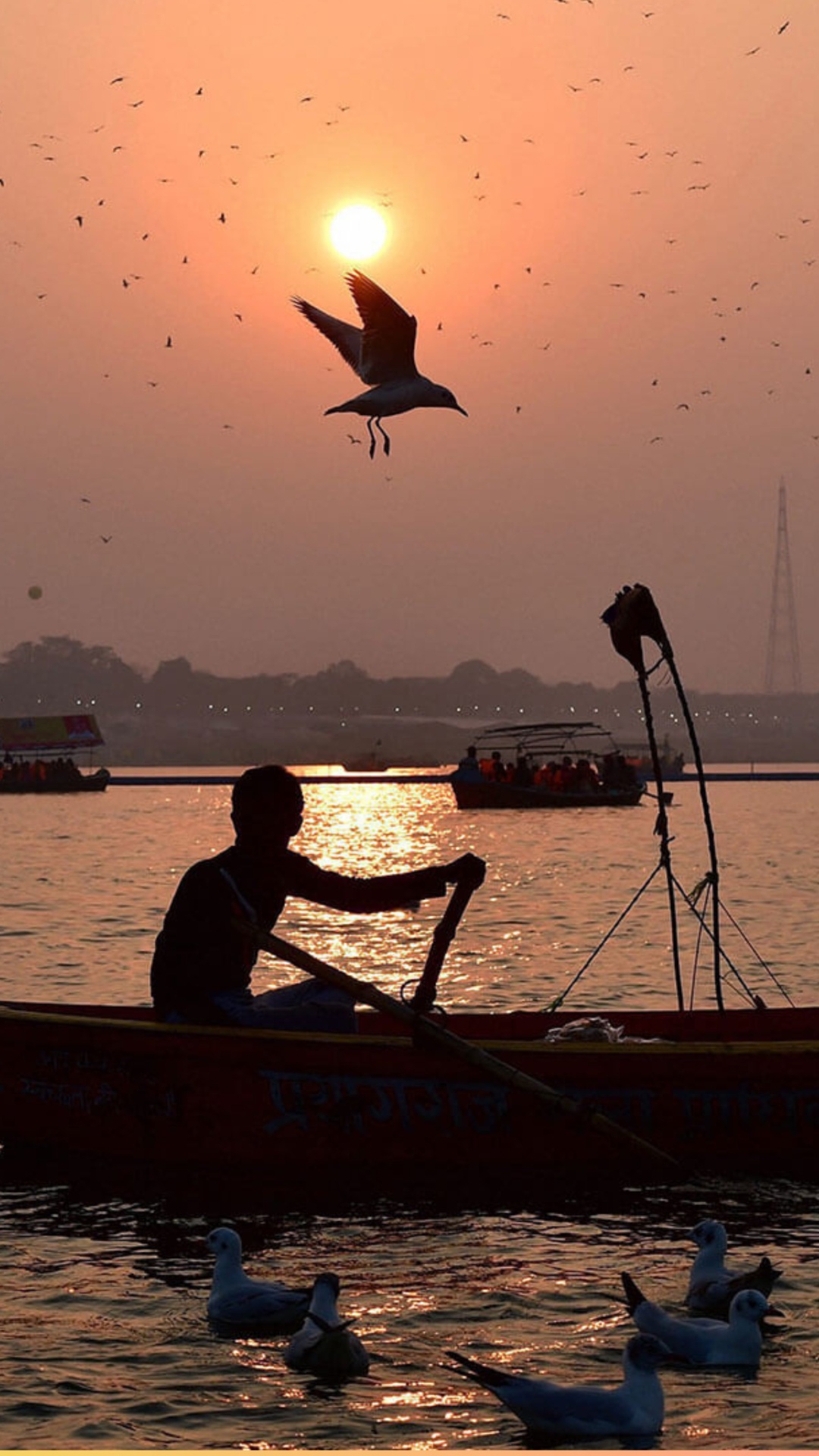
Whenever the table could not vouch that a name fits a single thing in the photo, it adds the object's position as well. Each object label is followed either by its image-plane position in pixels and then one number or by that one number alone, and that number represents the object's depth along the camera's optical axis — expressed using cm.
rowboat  1141
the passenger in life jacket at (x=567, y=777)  9462
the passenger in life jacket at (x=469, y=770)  8975
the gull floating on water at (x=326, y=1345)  819
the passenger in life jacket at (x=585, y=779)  9412
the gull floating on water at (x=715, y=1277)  903
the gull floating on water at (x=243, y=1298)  877
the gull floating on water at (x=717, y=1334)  840
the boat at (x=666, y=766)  14350
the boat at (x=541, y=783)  9181
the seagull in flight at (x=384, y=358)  1866
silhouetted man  1035
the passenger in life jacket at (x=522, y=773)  9200
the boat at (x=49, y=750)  12888
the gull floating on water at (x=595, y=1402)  736
